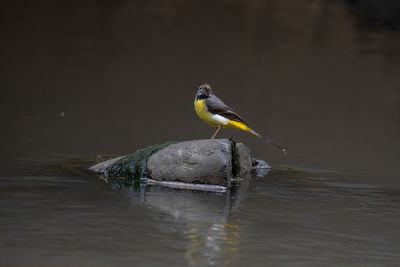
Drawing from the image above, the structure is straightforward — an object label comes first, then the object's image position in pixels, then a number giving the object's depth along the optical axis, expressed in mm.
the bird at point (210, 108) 16891
